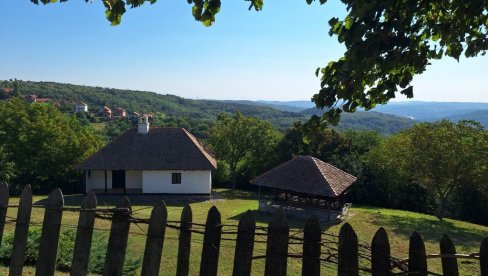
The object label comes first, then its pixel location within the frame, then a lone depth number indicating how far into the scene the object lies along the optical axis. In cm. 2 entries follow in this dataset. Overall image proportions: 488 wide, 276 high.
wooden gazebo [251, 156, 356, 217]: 2648
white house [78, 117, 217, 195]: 3325
